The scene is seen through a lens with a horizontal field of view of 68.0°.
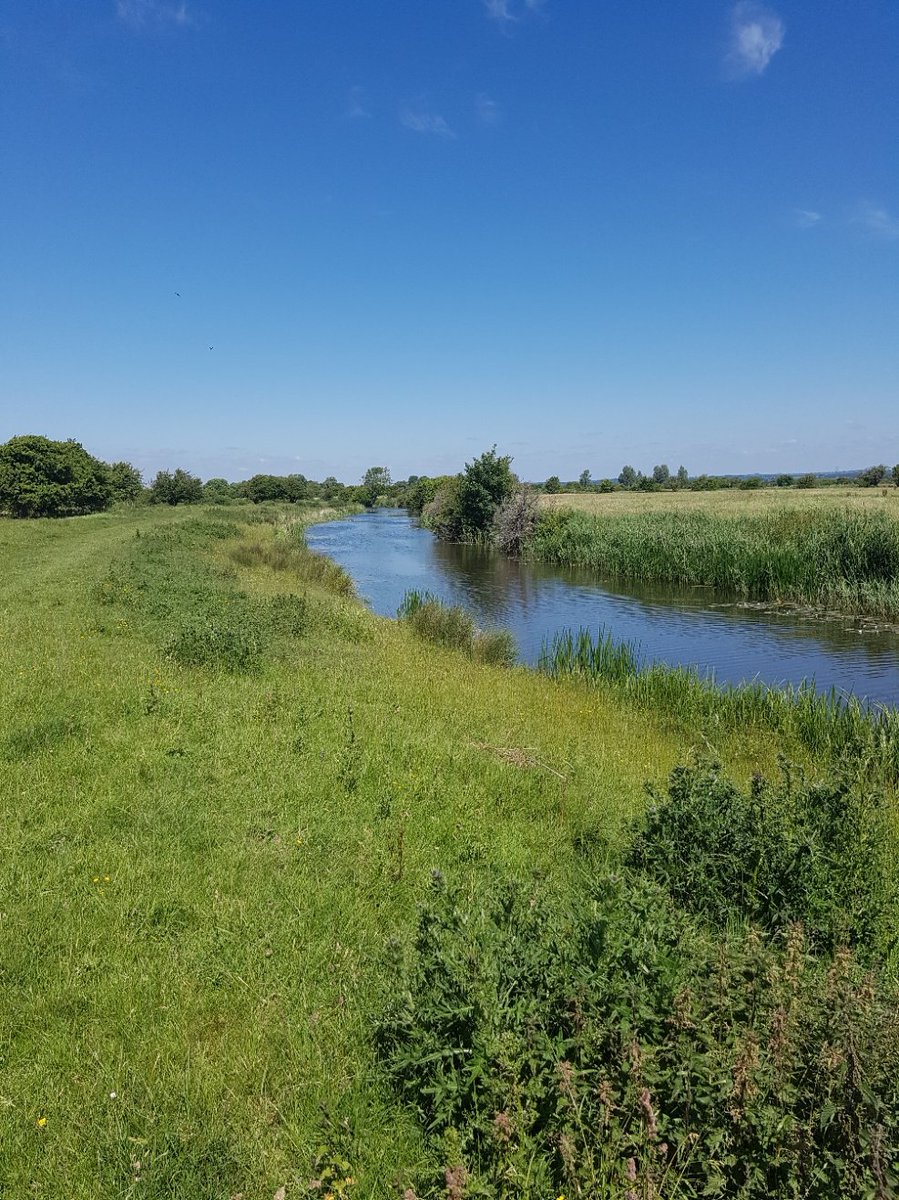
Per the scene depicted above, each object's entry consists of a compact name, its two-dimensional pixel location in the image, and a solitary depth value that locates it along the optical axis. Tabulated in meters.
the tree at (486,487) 53.84
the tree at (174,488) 92.94
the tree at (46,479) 53.16
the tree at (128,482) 76.13
